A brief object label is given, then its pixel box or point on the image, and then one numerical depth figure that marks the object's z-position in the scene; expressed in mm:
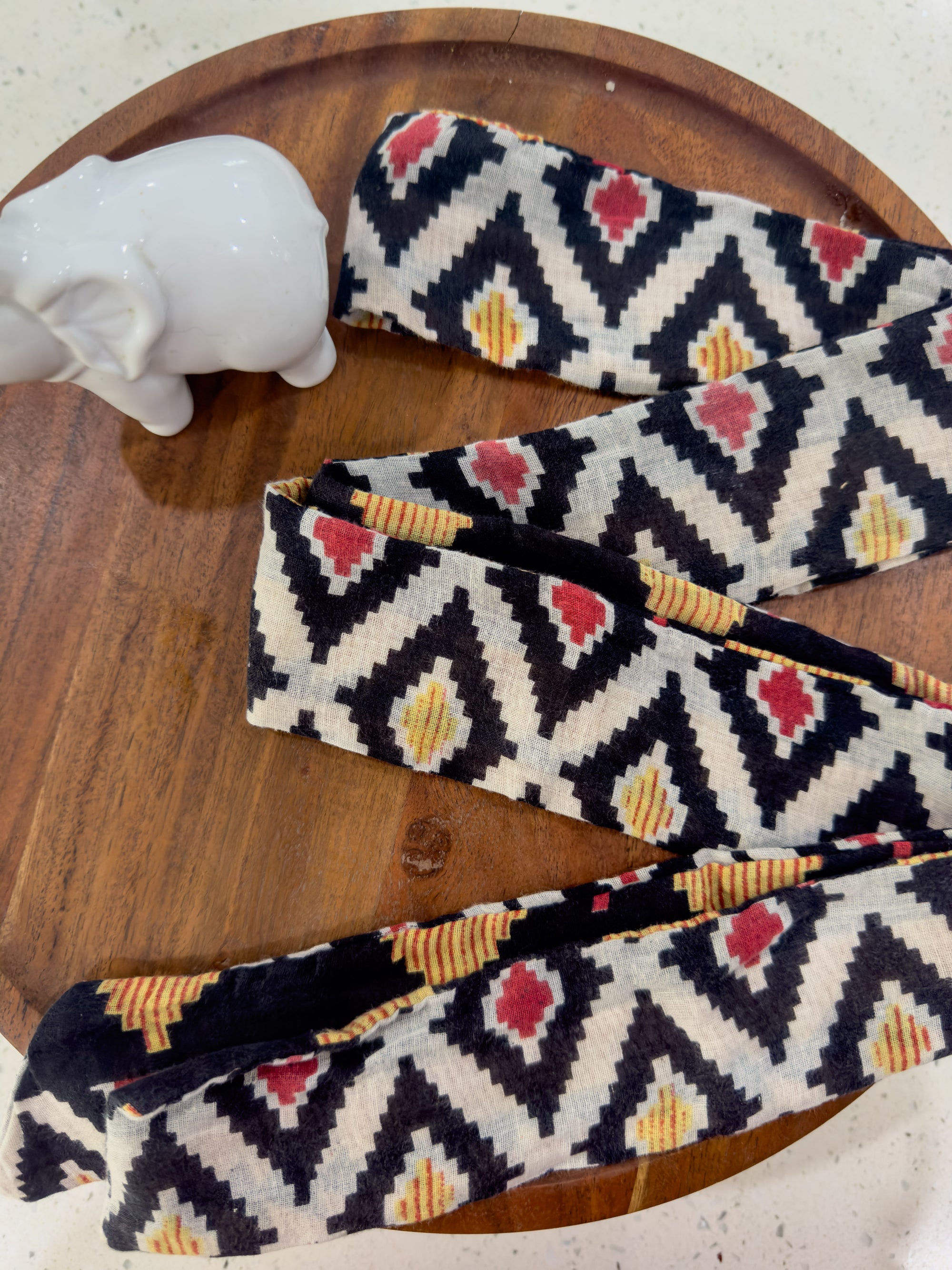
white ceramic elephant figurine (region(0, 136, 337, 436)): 387
